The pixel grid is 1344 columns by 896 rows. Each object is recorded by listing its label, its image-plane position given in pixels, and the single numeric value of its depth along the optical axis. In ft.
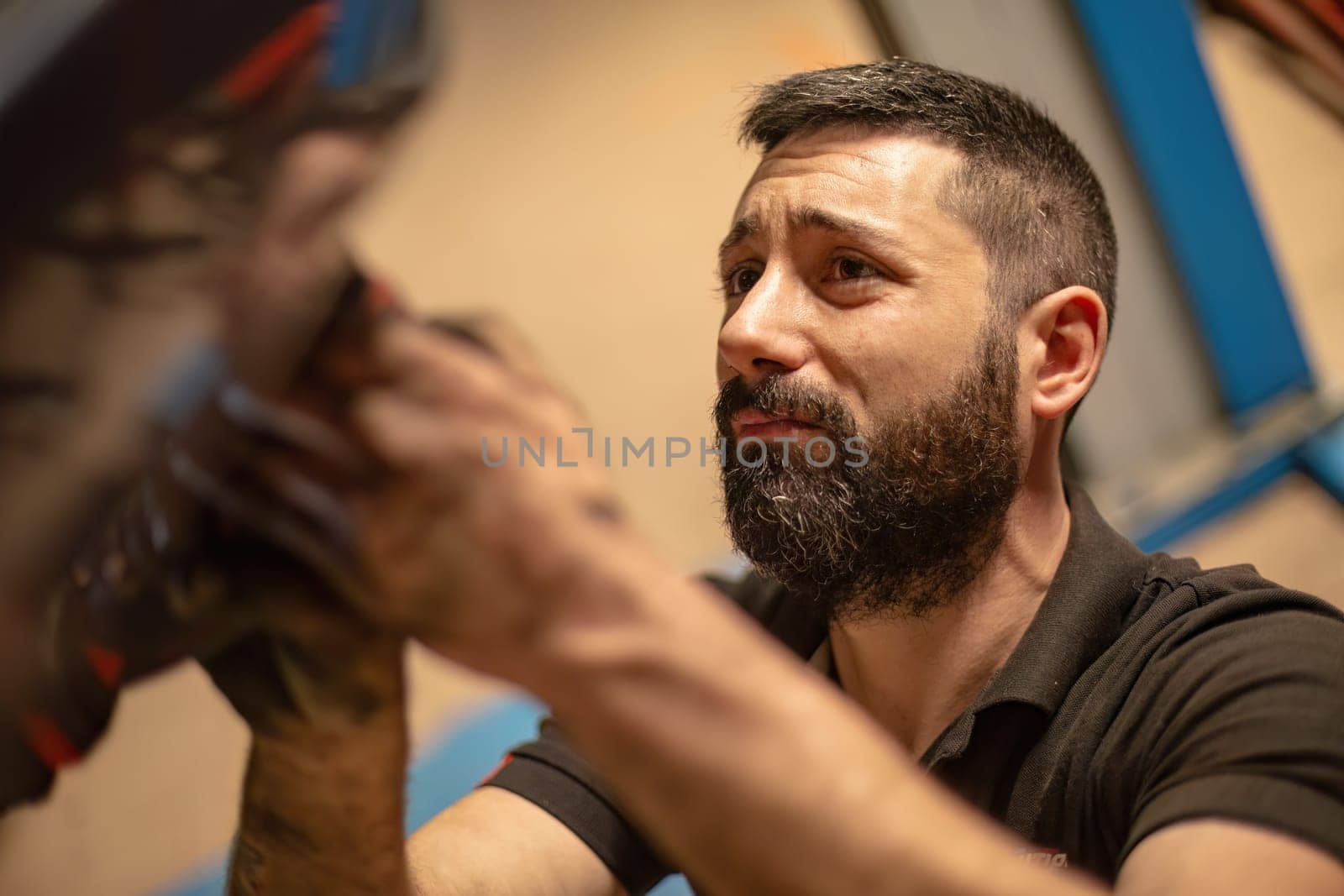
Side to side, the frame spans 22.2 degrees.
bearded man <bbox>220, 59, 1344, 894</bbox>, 4.06
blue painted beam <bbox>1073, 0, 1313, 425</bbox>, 6.20
